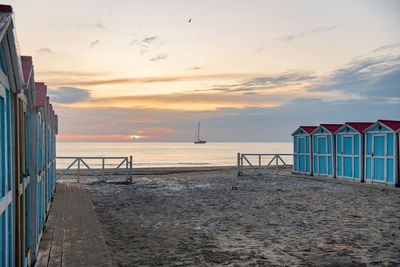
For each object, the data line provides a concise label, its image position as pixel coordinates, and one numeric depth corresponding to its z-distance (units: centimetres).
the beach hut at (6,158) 303
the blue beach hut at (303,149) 2006
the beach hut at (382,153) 1460
